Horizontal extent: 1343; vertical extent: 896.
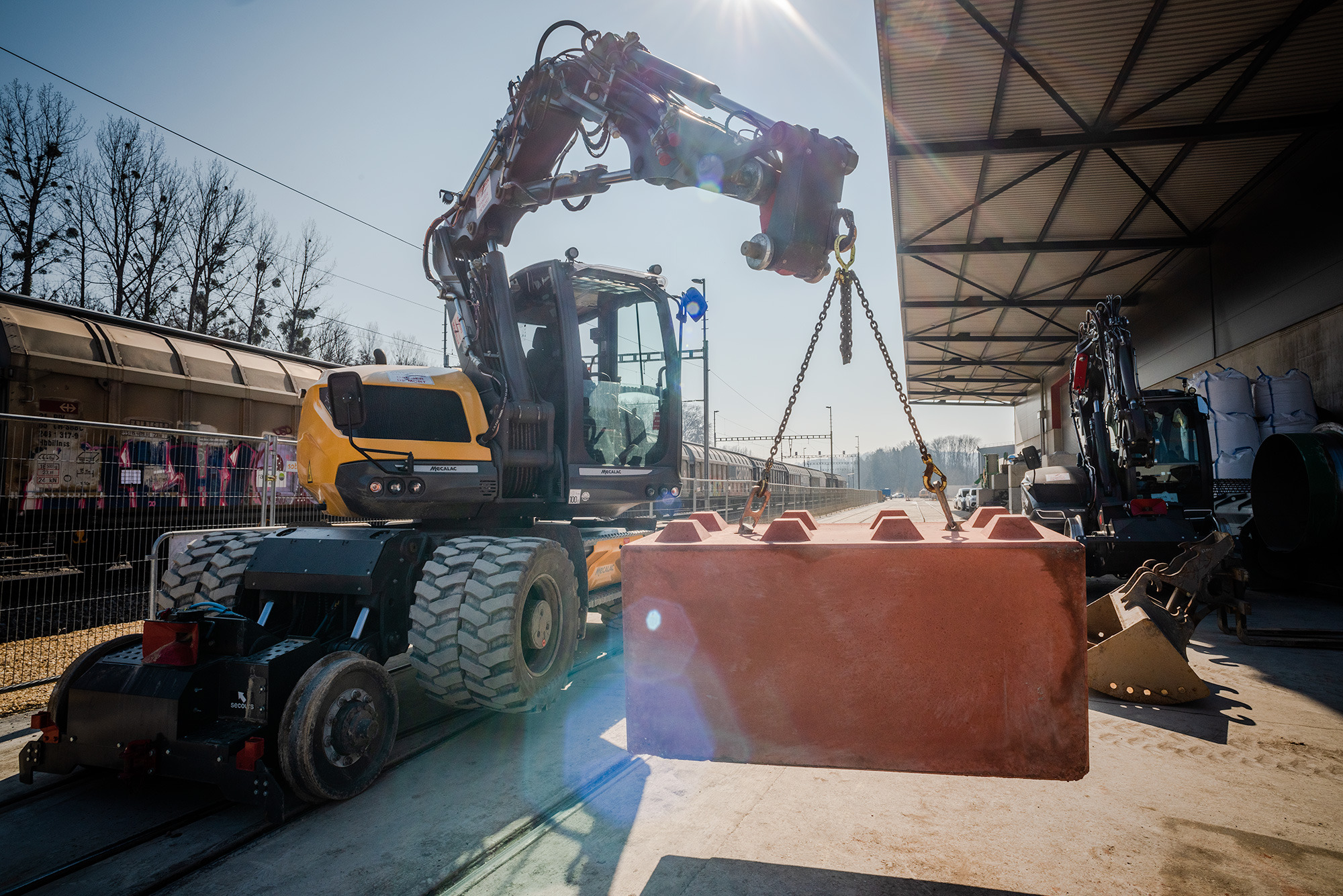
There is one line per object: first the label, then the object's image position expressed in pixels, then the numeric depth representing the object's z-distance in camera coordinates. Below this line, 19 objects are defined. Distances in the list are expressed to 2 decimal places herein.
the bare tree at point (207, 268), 22.45
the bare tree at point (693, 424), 42.66
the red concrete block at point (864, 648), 2.24
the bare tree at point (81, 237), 18.34
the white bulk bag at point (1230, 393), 11.41
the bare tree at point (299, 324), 25.89
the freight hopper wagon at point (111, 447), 6.85
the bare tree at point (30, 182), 16.56
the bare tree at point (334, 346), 28.94
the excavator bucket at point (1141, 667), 4.68
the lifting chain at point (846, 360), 2.62
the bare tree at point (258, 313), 24.14
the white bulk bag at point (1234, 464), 11.08
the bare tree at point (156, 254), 20.78
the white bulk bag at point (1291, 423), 10.92
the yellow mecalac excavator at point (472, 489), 3.13
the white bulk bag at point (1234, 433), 11.29
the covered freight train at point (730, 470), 21.52
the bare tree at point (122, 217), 20.14
